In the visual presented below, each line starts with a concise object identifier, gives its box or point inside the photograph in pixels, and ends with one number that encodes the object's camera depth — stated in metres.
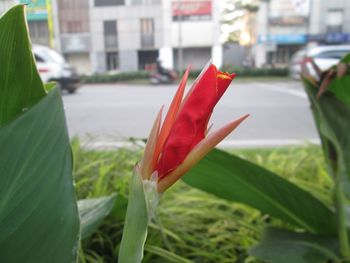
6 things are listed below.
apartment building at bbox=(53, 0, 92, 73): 17.22
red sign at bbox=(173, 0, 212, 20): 18.25
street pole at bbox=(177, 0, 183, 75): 17.44
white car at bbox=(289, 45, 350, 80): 9.31
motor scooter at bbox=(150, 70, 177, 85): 13.07
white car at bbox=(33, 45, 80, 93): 8.51
